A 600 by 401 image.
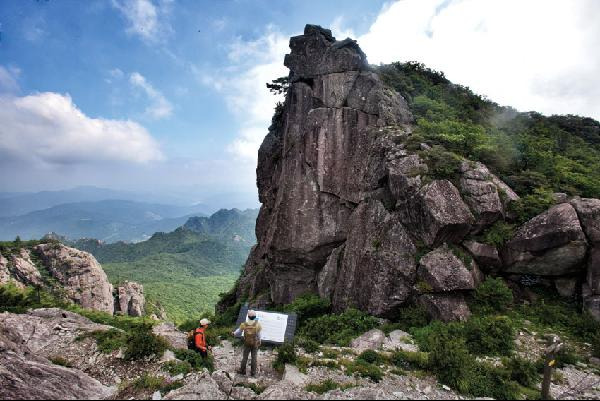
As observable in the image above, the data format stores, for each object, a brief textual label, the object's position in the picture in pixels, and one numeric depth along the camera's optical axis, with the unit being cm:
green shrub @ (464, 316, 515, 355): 1444
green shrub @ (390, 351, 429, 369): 1331
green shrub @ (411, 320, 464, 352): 1536
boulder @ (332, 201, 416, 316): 1952
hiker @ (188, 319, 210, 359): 1321
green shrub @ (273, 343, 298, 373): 1381
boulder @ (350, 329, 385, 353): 1634
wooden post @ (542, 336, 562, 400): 1024
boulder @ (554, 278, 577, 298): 1775
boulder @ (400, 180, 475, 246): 1877
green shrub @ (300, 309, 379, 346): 1852
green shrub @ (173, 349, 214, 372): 1320
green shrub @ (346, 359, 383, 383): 1228
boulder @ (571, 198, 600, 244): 1702
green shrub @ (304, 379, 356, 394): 1113
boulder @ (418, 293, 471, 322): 1709
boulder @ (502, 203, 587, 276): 1722
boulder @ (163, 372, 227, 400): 946
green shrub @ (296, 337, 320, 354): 1568
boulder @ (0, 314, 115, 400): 1047
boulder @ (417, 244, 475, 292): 1766
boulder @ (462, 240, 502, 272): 1869
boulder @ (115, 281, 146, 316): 6967
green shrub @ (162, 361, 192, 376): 1261
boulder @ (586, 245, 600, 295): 1661
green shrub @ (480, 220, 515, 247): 1888
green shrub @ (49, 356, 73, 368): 1427
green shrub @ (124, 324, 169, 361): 1428
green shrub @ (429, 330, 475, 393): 1157
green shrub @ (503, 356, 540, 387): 1181
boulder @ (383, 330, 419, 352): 1565
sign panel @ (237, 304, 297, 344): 1554
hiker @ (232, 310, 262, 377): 1185
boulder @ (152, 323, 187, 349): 1664
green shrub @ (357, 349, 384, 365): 1396
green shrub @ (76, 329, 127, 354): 1558
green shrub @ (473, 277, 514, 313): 1752
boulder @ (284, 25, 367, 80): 3011
